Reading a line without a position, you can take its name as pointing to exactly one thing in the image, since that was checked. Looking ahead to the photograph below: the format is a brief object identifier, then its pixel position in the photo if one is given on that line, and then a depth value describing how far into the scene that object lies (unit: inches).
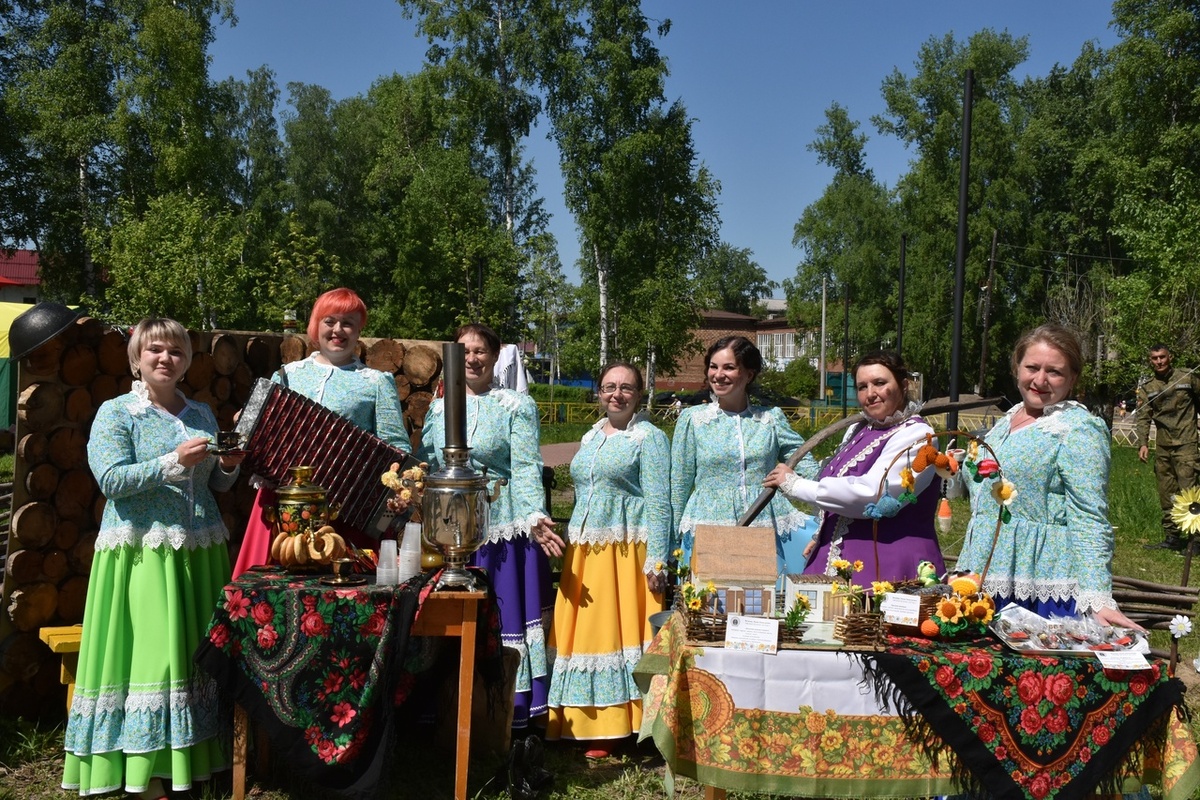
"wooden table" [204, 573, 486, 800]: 139.5
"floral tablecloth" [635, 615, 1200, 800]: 109.1
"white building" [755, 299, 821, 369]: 2632.9
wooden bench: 164.7
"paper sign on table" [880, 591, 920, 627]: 114.5
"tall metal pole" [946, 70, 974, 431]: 333.6
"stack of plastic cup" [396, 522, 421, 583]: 142.5
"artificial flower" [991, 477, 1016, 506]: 118.3
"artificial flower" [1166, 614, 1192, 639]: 122.2
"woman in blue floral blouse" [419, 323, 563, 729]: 173.0
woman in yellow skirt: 175.0
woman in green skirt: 145.8
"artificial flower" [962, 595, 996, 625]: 113.2
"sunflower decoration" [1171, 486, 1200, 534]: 126.4
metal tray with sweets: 109.7
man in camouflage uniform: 366.3
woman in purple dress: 135.5
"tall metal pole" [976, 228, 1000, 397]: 1044.9
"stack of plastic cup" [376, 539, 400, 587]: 140.6
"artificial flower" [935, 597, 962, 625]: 113.2
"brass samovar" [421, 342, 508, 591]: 137.0
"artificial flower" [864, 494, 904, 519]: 135.5
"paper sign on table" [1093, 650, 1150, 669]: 106.2
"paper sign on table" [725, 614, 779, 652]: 111.3
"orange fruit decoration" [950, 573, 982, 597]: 113.7
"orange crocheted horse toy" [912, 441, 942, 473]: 119.9
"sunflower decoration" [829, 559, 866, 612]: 116.0
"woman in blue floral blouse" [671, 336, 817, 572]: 169.9
